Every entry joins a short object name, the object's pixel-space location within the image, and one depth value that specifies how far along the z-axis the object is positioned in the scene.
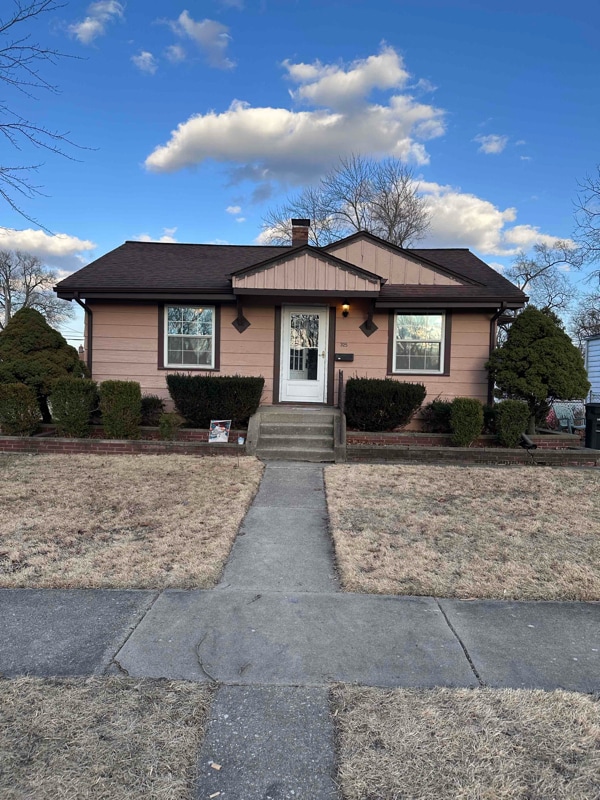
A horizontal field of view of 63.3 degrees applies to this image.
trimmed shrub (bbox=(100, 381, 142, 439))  8.38
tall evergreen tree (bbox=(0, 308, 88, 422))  8.90
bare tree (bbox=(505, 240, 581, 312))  35.03
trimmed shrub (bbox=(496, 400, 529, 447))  8.54
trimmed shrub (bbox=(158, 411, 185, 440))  8.49
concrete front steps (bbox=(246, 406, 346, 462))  8.23
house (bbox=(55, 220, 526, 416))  10.34
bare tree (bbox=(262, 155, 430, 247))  28.92
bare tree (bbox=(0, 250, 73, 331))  46.09
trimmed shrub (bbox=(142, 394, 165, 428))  9.66
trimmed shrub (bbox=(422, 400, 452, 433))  9.62
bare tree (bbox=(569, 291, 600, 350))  32.59
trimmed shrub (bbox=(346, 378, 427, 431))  8.98
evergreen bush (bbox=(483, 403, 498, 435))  9.28
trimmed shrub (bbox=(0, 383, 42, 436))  8.41
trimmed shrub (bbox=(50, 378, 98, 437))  8.52
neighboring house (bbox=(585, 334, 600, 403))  19.28
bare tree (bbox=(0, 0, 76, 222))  4.86
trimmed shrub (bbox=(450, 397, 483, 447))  8.55
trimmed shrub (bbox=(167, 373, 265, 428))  8.92
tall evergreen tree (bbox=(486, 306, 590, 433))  8.67
